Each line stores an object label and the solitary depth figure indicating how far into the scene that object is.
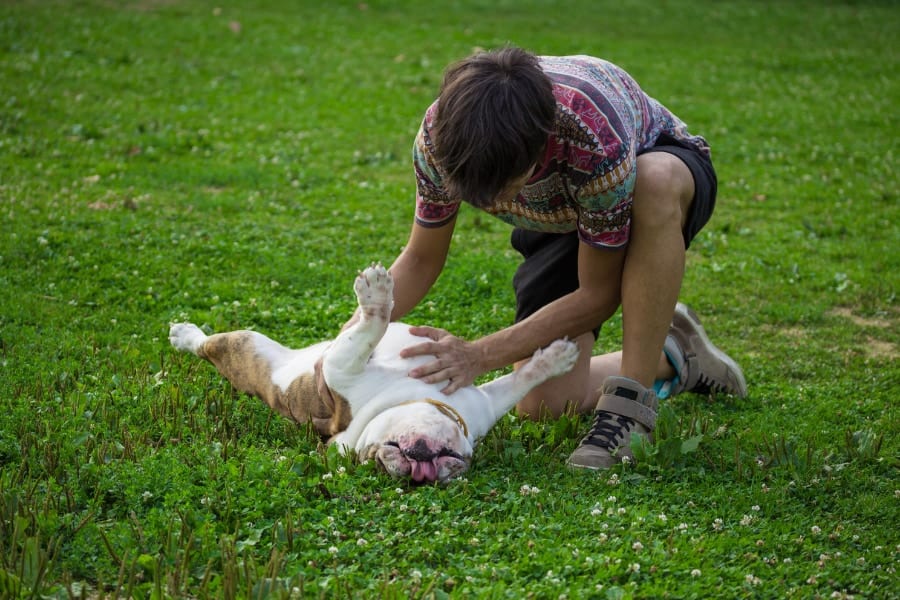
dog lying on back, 3.76
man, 3.32
